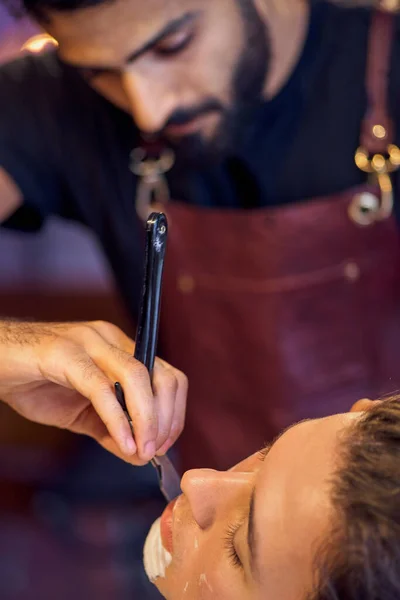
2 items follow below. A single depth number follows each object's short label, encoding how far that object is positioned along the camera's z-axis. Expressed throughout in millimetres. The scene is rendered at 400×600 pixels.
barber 1071
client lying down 765
